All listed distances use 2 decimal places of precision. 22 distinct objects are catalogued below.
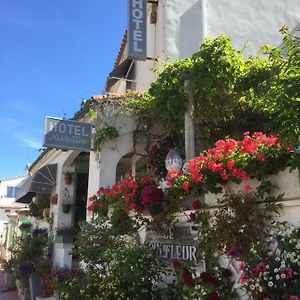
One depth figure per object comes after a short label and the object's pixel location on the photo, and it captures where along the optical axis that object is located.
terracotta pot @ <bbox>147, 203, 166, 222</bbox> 6.54
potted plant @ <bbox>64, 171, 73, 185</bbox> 12.88
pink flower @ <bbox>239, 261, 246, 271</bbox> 4.34
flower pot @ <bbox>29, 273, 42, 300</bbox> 12.08
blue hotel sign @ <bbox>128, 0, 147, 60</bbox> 10.87
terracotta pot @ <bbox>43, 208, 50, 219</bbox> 14.21
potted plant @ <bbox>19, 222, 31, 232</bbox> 19.77
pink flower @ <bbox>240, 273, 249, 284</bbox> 4.20
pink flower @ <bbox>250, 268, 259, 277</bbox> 4.08
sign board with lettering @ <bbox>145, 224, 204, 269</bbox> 6.01
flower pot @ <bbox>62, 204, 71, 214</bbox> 12.57
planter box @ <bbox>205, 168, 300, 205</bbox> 4.51
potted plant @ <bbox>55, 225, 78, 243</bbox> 11.98
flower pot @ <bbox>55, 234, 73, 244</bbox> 11.91
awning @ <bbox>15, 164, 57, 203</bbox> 13.55
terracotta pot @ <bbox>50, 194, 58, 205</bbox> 13.19
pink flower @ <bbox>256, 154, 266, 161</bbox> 4.78
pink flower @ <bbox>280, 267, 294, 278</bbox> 3.89
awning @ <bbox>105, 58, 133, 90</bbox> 14.70
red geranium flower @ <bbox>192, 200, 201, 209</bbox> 5.56
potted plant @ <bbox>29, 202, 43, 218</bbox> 15.58
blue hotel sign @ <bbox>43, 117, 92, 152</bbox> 9.95
